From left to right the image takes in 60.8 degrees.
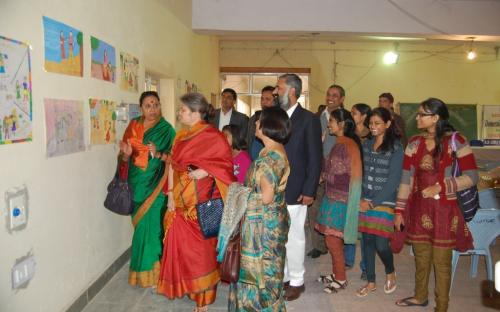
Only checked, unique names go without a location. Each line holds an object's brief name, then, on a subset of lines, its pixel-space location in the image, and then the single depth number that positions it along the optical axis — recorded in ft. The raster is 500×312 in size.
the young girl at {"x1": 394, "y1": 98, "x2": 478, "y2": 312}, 8.83
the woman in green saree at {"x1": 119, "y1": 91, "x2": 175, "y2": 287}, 10.84
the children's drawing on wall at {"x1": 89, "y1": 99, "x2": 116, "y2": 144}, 10.18
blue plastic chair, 11.25
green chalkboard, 33.83
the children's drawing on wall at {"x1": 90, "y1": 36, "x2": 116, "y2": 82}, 10.15
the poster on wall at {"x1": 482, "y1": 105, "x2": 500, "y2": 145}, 34.04
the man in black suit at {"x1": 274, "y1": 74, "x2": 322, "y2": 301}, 10.14
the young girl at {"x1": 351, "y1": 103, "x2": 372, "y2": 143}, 11.50
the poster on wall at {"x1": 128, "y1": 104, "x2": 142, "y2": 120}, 12.84
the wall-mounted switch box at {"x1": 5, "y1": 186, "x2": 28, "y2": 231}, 6.82
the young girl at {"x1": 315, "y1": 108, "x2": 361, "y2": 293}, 10.41
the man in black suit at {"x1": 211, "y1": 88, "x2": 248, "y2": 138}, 17.47
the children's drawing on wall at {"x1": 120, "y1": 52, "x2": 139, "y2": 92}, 12.16
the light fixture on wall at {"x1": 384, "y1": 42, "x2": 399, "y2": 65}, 32.37
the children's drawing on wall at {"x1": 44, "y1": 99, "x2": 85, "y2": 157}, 8.09
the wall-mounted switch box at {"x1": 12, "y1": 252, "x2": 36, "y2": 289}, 7.04
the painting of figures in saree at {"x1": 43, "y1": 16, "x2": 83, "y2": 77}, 8.00
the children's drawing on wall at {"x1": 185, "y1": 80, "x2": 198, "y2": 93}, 20.50
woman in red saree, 9.26
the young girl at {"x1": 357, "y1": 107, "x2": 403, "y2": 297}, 10.21
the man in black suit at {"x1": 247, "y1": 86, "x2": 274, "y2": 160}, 11.35
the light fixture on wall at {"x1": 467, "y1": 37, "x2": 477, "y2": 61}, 27.67
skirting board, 9.50
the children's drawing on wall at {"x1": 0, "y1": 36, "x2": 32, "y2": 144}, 6.55
